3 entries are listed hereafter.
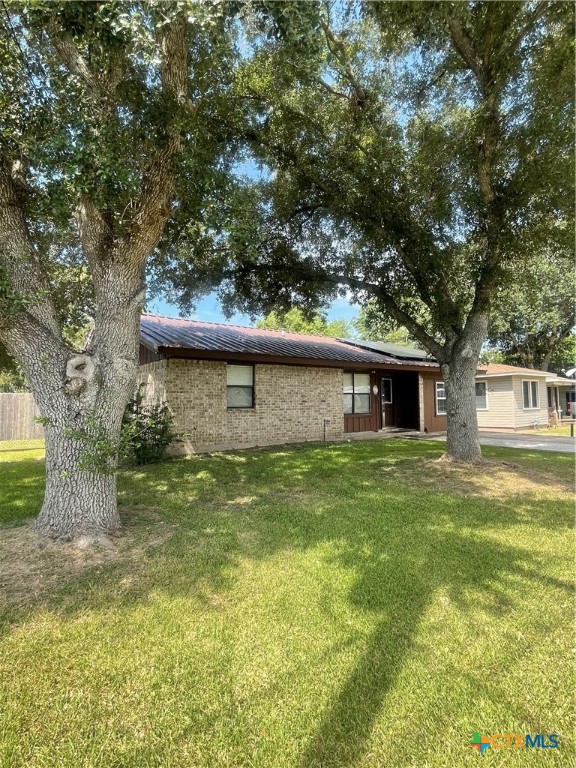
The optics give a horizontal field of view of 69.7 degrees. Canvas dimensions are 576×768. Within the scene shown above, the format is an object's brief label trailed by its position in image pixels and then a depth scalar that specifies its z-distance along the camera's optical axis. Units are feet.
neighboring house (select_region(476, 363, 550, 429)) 60.95
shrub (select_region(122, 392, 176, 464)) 29.84
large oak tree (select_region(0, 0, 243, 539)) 13.97
